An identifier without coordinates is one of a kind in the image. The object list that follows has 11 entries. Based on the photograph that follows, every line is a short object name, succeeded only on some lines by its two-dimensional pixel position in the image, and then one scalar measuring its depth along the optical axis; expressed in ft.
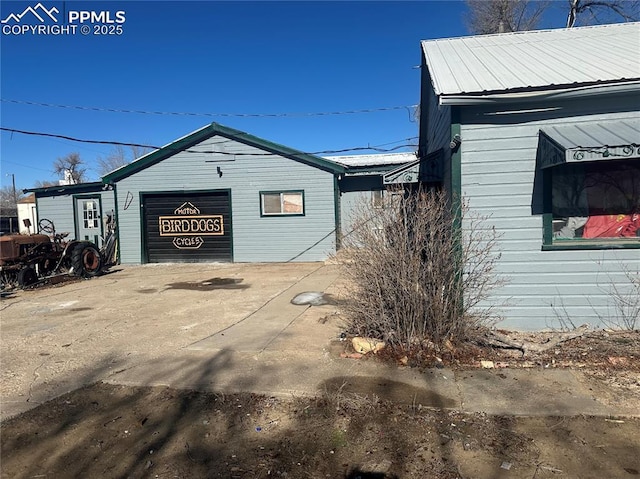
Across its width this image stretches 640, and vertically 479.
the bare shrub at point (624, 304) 16.79
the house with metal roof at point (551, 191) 16.93
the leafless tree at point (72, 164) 155.63
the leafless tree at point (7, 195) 277.29
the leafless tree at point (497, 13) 75.92
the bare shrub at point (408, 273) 15.11
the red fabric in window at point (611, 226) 17.26
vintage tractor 33.30
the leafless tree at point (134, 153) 178.81
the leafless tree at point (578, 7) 66.14
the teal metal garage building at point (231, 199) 45.98
